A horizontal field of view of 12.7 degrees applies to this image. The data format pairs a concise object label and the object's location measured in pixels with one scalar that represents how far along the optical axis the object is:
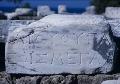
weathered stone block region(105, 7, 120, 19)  18.20
